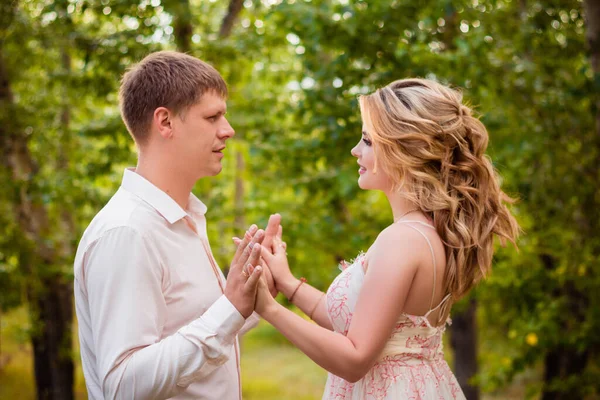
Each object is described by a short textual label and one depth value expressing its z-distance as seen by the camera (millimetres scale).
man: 1886
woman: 2168
